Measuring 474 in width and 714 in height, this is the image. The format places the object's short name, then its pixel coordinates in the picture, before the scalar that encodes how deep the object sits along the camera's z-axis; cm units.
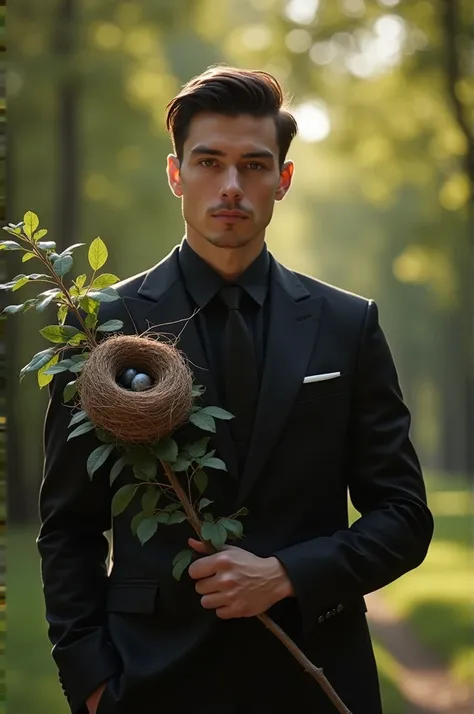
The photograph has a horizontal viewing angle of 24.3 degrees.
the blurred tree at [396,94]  1221
